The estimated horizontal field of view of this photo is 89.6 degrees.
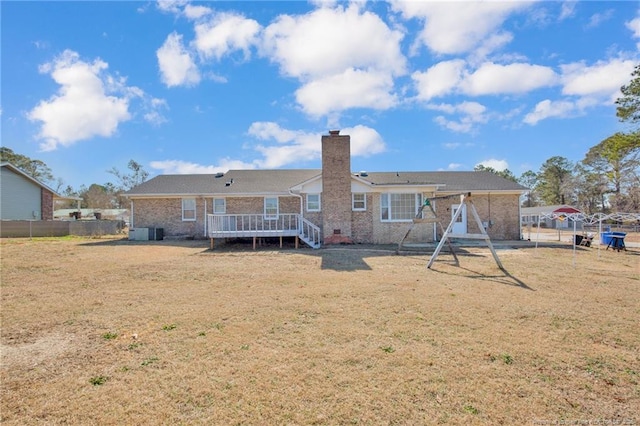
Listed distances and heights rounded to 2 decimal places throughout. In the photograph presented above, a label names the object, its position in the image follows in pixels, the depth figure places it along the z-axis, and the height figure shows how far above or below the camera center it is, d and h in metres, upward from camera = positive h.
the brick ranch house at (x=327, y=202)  16.17 +0.95
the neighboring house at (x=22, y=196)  24.89 +2.04
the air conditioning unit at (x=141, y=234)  19.19 -0.83
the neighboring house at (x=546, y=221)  44.66 -0.66
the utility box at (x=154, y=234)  19.31 -0.84
